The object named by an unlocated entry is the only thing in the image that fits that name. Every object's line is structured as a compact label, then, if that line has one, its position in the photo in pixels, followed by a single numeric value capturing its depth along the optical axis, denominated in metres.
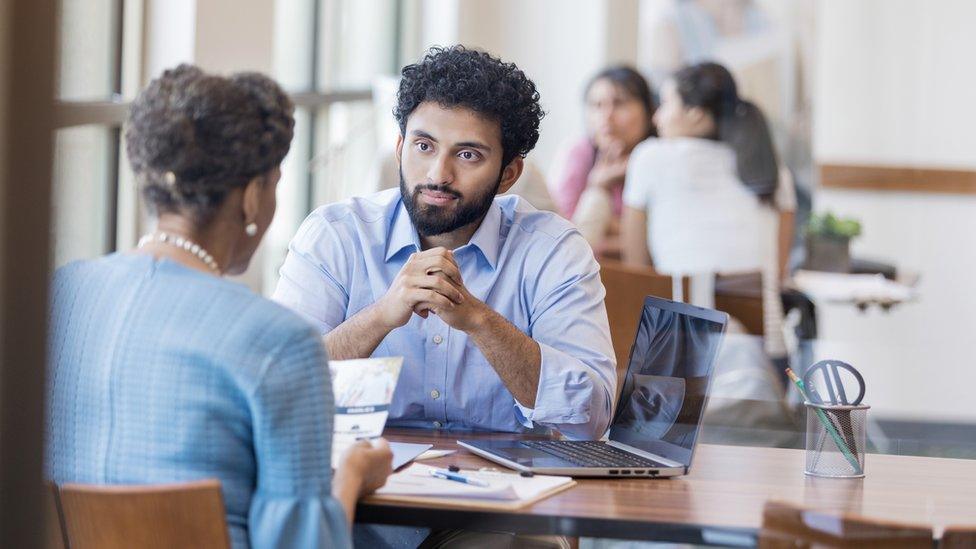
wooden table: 3.55
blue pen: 3.68
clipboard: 3.60
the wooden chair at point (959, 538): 3.49
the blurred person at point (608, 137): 8.07
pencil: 3.83
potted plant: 8.31
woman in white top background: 6.85
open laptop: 3.82
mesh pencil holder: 3.83
